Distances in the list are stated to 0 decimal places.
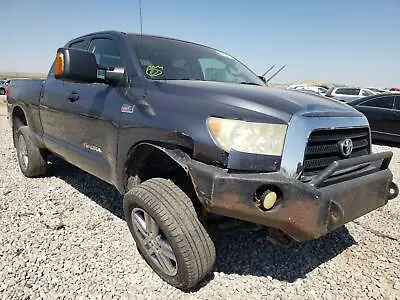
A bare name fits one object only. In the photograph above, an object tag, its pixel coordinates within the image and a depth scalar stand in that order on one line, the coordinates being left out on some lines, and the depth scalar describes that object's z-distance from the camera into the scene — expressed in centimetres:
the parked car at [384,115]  788
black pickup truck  199
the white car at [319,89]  2505
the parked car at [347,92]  1673
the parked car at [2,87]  2917
